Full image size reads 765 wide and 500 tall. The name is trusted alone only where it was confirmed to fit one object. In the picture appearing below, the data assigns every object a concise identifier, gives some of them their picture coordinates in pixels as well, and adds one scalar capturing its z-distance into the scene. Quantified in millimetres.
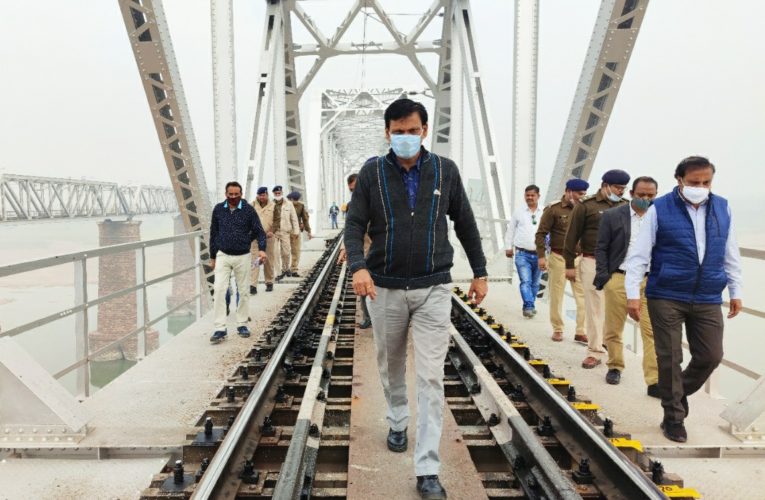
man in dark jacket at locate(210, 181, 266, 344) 6148
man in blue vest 3451
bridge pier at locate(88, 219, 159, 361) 46125
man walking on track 2686
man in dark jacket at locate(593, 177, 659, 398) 4625
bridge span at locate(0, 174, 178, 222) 33625
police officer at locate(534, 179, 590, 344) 6176
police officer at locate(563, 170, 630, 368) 5242
